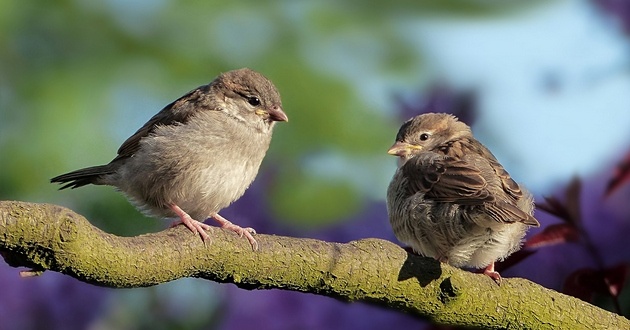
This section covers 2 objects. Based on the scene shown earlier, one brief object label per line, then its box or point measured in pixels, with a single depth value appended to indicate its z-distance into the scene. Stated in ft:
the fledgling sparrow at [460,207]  19.75
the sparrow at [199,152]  22.07
